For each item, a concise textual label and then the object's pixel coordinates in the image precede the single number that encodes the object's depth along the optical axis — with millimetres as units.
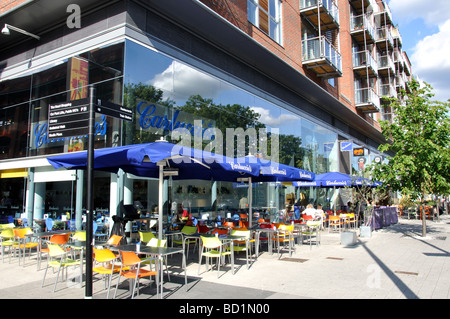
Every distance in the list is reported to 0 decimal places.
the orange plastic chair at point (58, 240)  7359
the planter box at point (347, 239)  12500
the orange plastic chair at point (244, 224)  11988
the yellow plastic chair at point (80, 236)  8102
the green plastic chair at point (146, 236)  8281
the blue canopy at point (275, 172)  10391
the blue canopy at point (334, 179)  16500
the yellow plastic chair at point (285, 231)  10008
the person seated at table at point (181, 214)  12564
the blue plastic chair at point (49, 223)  10705
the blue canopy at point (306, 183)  17594
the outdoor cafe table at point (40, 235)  8188
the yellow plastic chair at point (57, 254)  6504
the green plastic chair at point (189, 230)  9445
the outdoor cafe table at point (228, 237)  7830
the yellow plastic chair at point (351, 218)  17233
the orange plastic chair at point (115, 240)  7332
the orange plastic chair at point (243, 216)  14977
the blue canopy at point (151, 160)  7035
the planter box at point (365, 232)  15021
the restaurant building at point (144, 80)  10773
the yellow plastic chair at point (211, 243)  7557
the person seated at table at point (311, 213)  15625
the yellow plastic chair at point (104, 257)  5922
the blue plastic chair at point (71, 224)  11242
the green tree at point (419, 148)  14375
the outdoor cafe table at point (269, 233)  9927
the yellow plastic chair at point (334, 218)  15422
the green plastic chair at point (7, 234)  9008
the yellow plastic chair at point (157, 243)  6805
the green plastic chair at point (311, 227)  11354
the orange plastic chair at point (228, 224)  11096
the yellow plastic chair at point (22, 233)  8758
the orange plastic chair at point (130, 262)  5708
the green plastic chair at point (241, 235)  8455
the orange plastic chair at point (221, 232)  9404
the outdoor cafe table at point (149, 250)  5965
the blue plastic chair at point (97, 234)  10010
